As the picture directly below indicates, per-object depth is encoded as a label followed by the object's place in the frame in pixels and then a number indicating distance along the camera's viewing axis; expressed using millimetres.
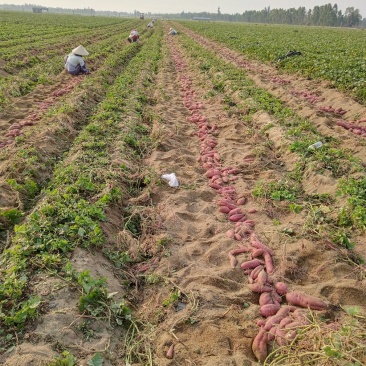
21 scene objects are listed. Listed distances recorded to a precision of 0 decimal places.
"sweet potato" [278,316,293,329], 2889
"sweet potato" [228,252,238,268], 3763
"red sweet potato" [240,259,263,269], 3701
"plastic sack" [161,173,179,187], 5352
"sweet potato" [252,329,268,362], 2746
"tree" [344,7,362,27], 109425
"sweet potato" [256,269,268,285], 3459
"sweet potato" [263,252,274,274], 3628
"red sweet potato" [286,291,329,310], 3121
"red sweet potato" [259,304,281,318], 3102
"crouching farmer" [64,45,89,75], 11969
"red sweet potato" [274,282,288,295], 3357
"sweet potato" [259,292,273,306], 3240
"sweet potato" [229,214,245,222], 4546
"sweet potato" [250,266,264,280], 3578
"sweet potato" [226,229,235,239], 4215
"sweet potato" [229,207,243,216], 4660
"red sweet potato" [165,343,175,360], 2760
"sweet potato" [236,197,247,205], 4918
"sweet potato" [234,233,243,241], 4152
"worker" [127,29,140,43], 22641
